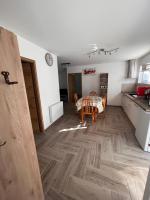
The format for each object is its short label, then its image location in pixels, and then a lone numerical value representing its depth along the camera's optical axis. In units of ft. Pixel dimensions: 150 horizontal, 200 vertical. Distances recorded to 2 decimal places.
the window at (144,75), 12.70
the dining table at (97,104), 10.38
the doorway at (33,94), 7.89
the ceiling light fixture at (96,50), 8.83
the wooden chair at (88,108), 10.47
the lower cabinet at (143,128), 6.10
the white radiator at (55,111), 10.25
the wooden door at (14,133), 2.27
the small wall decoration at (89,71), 17.31
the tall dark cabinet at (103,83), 17.01
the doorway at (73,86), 20.45
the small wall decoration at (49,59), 9.41
